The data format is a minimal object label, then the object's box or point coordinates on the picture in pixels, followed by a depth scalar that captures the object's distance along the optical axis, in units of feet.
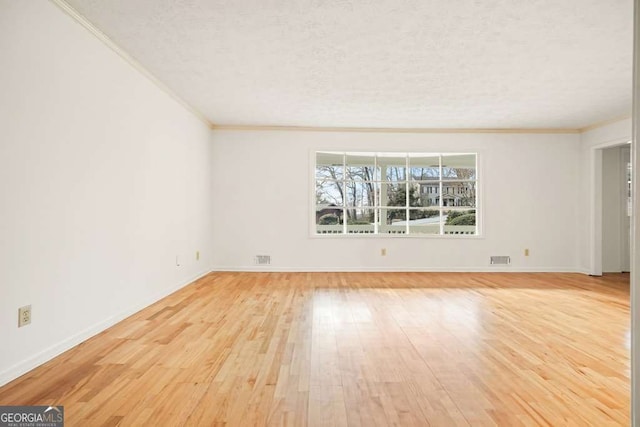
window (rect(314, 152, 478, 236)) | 22.33
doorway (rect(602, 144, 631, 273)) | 22.09
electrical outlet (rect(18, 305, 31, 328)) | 7.60
